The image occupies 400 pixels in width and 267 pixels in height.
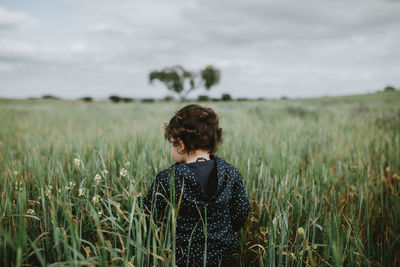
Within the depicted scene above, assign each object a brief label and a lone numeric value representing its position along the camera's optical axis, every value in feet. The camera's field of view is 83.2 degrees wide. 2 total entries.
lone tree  177.99
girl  4.64
